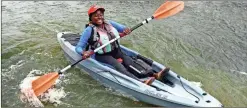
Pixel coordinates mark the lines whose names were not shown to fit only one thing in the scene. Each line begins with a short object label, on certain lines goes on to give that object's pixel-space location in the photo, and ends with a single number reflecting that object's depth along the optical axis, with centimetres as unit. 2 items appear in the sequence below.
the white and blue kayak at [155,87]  545
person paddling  608
